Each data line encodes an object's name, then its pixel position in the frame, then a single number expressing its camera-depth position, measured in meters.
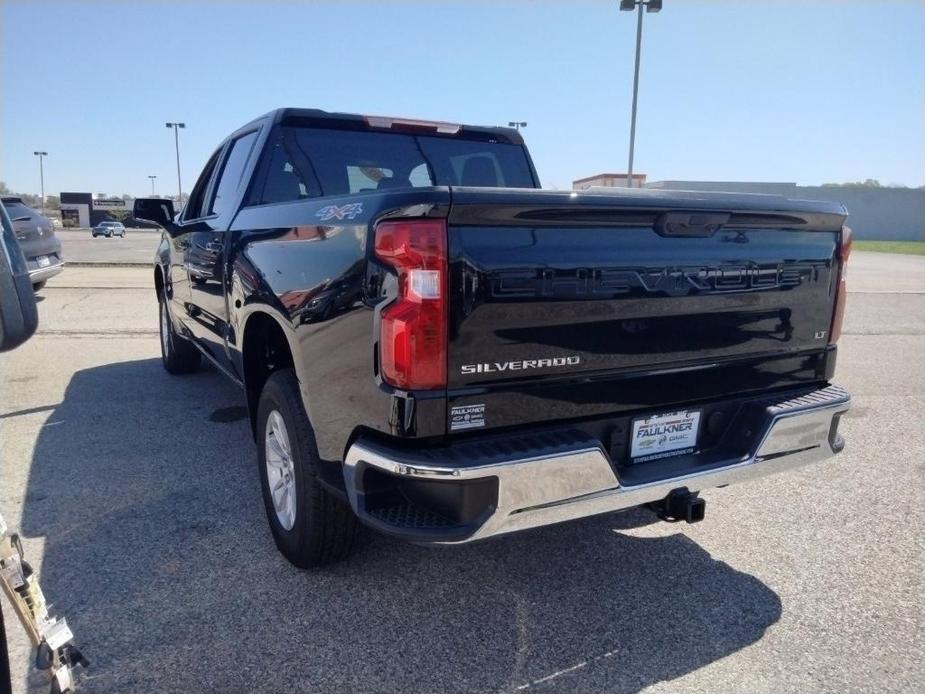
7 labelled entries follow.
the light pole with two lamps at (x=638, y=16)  15.83
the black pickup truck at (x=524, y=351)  2.19
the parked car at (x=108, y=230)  52.31
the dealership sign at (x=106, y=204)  76.46
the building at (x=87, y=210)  73.38
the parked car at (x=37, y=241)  9.95
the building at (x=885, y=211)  63.50
